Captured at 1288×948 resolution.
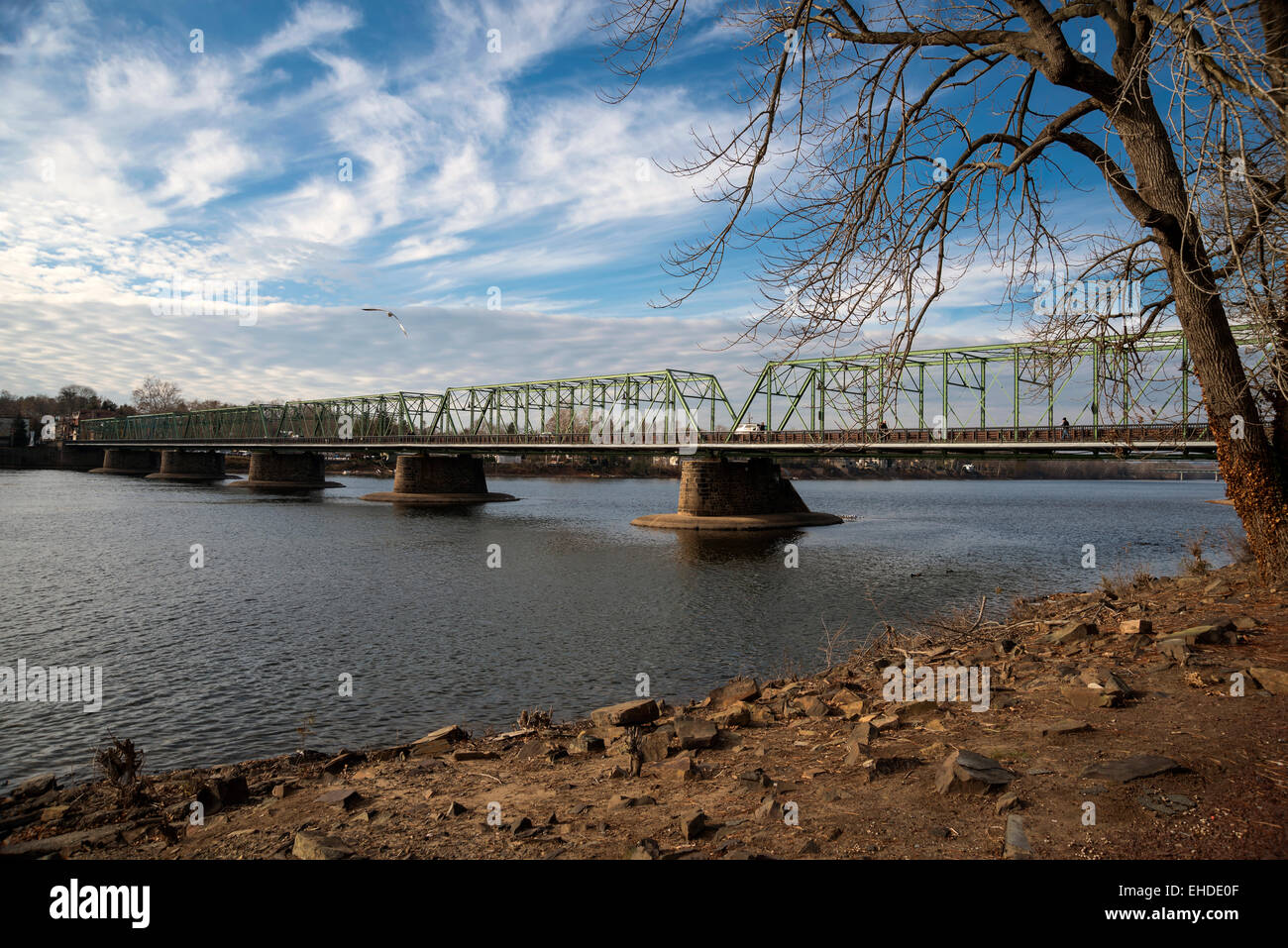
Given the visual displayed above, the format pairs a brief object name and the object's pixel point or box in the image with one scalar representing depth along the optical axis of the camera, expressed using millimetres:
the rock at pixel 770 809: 5809
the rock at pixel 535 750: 9172
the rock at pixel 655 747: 8078
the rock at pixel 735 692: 11477
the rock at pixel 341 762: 9594
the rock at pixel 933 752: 6727
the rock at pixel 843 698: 9508
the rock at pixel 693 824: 5531
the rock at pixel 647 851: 5130
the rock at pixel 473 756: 9461
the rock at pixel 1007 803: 5316
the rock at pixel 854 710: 8844
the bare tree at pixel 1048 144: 8945
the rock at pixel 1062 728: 6941
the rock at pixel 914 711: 8195
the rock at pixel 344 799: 7516
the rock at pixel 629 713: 10180
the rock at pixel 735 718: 9250
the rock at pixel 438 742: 10291
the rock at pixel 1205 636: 9312
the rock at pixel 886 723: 7938
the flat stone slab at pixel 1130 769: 5613
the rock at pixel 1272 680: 7301
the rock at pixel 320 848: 5723
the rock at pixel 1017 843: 4648
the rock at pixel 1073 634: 11359
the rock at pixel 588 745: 9109
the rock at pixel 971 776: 5688
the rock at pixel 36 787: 9461
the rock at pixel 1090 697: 7656
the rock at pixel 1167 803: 5051
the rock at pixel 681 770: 7258
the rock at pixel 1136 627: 10469
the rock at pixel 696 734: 8305
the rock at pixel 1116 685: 7777
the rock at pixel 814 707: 9180
